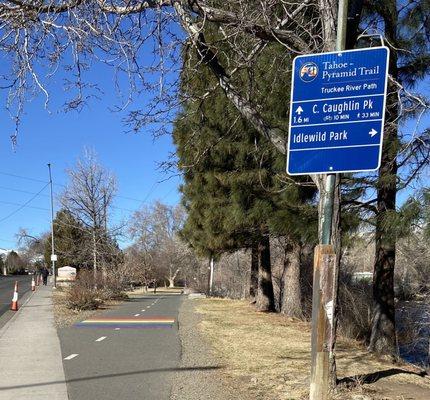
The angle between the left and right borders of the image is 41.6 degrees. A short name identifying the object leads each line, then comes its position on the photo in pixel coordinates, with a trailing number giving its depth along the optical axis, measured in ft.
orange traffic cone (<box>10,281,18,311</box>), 65.82
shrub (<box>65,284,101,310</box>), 68.08
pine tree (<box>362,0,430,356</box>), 33.22
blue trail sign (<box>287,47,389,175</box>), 15.94
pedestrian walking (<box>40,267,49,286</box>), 154.94
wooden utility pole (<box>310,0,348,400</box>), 16.94
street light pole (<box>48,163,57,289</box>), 125.04
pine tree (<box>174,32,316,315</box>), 35.14
